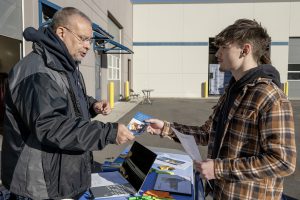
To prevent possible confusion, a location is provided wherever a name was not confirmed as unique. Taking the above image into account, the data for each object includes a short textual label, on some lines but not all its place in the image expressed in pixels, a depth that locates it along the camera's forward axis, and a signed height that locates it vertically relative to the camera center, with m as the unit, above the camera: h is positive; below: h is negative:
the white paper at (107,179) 2.51 -0.81
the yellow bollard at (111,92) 14.38 -0.22
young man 1.66 -0.22
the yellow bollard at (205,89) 23.61 +0.02
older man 1.72 -0.25
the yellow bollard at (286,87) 22.72 +0.26
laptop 2.31 -0.79
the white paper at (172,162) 3.07 -0.79
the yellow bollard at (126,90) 20.14 -0.12
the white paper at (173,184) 2.40 -0.82
